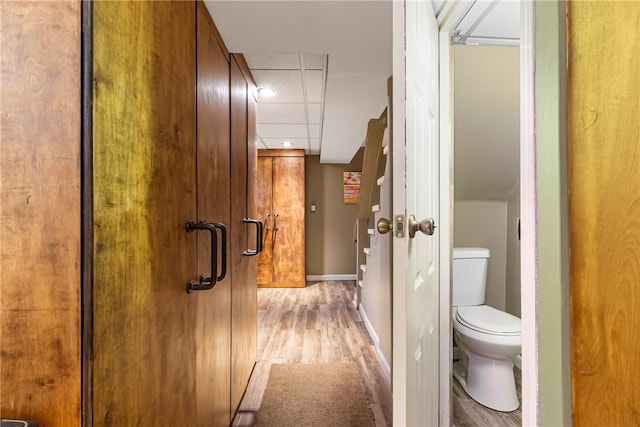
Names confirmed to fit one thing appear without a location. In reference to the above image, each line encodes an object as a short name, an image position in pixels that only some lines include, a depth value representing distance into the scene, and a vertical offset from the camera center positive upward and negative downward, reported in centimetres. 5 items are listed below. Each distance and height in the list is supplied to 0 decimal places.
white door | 83 +4
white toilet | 160 -78
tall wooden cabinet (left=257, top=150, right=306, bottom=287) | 468 +1
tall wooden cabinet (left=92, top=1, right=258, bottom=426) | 61 +1
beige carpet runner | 158 -110
